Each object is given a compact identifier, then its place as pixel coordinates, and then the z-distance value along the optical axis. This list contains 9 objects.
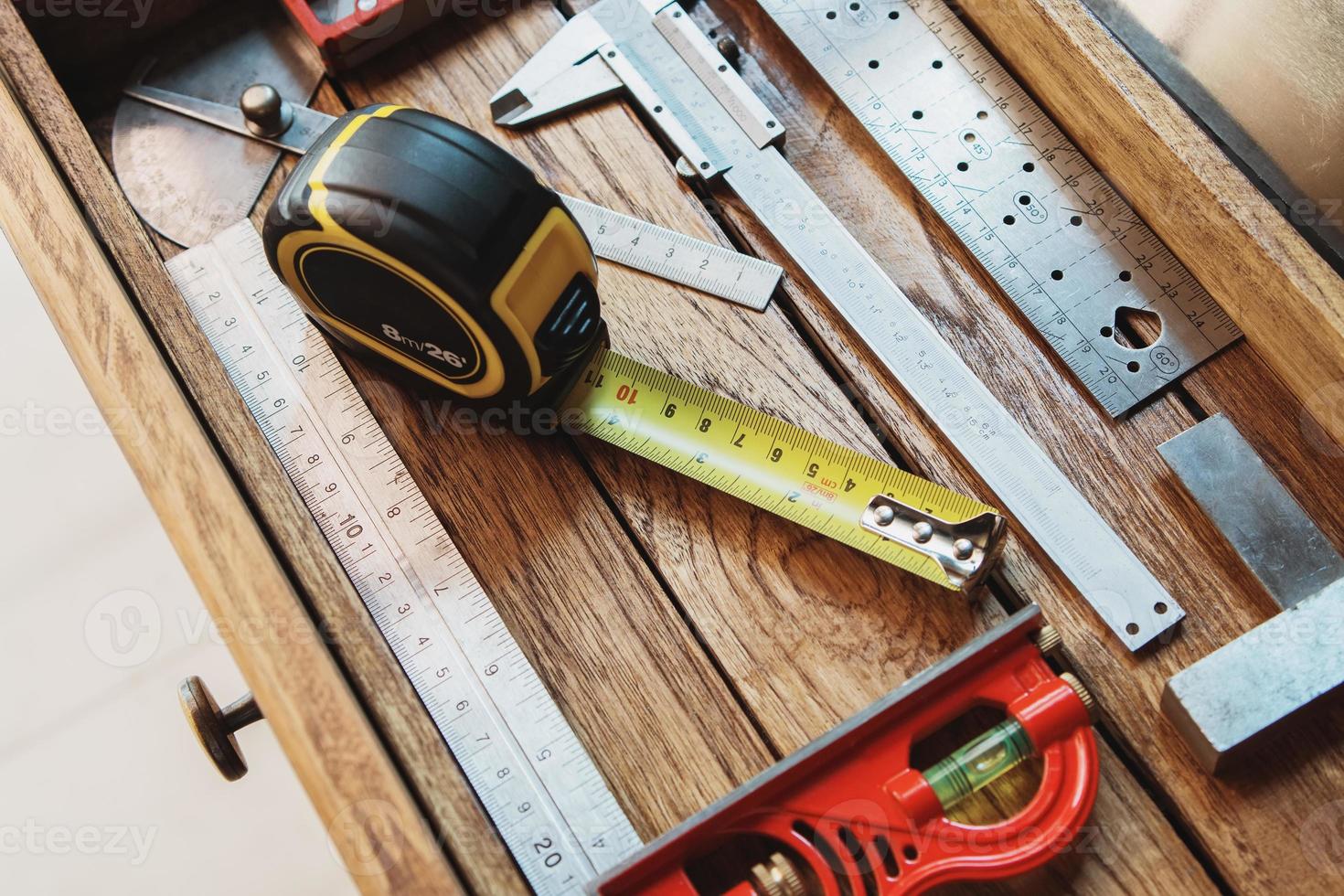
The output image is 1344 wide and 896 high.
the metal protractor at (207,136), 0.65
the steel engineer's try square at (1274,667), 0.57
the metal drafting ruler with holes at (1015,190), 0.62
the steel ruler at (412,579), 0.58
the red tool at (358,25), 0.65
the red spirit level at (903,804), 0.56
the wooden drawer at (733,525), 0.57
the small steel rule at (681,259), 0.64
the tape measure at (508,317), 0.57
